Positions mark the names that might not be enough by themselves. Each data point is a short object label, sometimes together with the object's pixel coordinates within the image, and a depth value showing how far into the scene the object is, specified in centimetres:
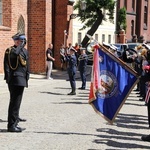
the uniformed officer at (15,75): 870
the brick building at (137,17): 5559
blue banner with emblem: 857
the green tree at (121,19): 4959
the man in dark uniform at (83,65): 1733
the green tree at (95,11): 3362
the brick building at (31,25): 2147
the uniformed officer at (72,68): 1533
